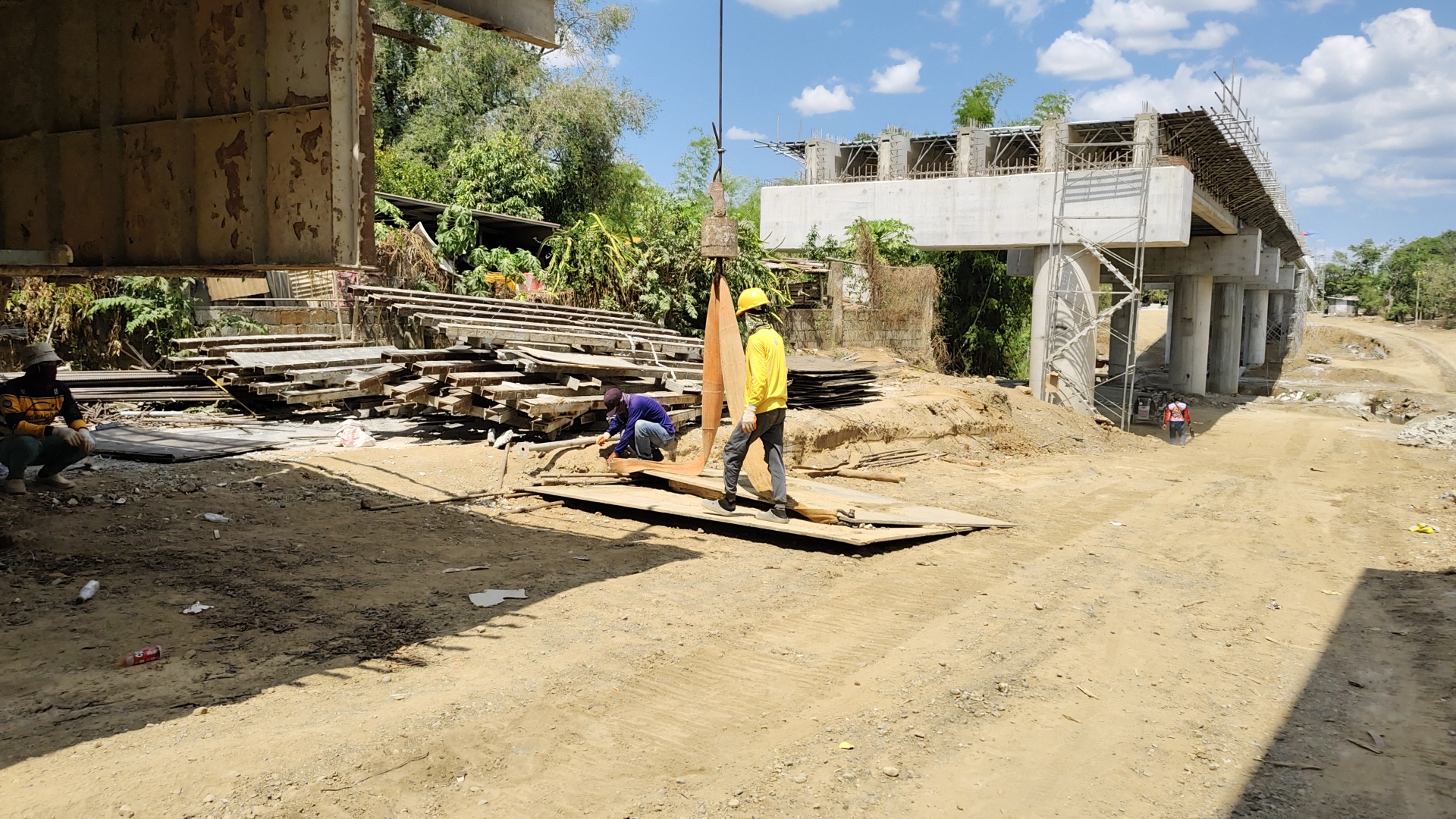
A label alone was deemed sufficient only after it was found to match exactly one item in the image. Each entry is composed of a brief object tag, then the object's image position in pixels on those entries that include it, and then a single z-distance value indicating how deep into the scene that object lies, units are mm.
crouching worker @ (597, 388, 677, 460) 9883
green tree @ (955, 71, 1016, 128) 34150
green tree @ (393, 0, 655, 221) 28281
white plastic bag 10617
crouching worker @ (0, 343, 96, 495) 7395
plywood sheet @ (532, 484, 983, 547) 7656
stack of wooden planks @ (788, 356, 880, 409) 13938
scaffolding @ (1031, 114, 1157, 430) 20547
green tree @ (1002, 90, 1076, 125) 37778
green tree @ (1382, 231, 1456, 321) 60906
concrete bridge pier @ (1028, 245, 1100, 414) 21578
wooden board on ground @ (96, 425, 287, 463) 9320
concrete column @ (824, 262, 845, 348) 21578
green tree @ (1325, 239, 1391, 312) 75688
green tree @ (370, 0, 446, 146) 30203
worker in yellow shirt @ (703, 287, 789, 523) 7930
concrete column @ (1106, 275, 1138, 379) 33688
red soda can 4711
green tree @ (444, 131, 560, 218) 23766
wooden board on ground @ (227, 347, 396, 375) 11656
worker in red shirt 20203
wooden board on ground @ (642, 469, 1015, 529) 8258
